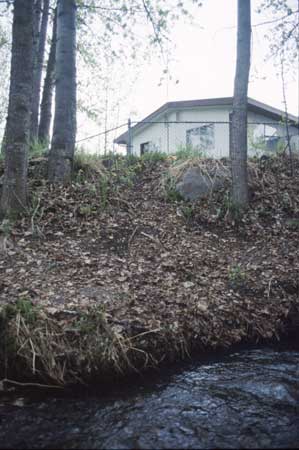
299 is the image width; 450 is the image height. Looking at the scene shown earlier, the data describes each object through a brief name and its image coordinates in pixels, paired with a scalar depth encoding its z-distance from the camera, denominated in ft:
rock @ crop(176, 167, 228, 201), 20.85
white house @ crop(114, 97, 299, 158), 42.68
